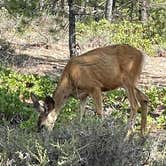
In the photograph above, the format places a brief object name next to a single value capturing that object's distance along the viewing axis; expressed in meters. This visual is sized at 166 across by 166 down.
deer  9.22
